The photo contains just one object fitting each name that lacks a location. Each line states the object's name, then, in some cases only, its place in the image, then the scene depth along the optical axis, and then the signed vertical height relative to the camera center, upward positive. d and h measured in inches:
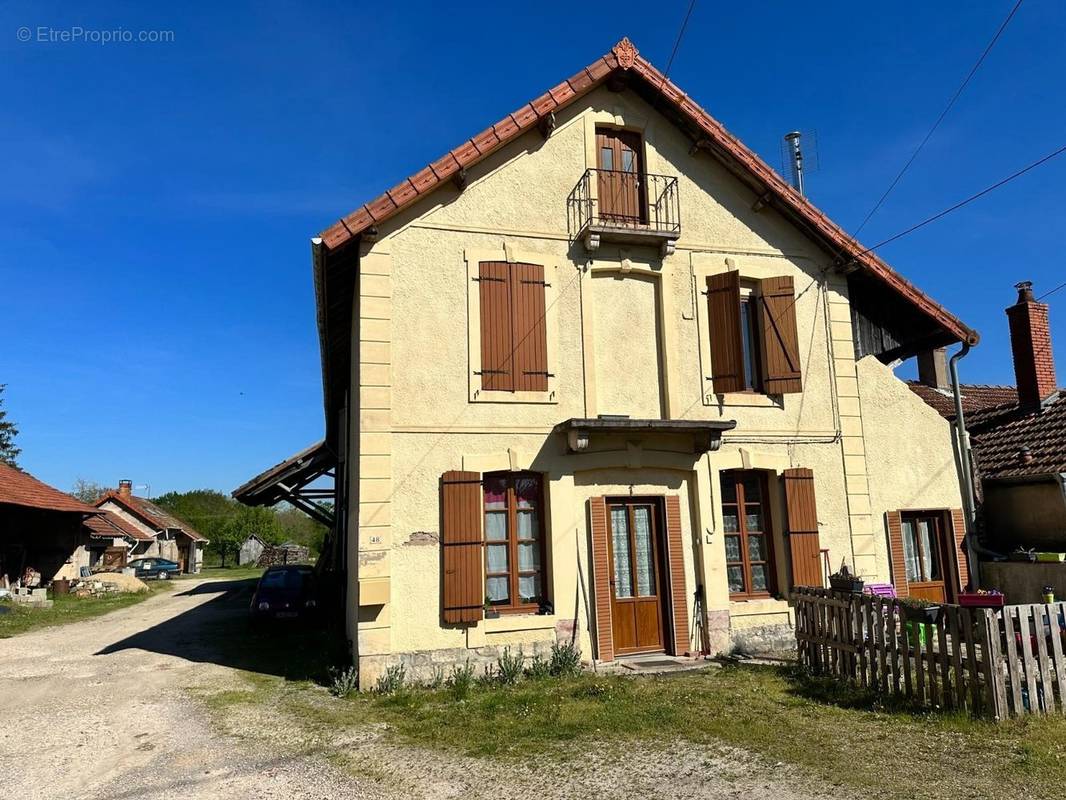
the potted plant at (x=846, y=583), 338.0 -24.5
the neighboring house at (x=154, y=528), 1601.9 +49.4
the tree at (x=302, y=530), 2107.8 +51.5
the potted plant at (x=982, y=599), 262.5 -26.2
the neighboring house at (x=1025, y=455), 413.4 +41.6
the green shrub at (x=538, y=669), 346.9 -61.3
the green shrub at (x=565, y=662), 350.9 -58.7
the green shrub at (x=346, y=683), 329.4 -62.3
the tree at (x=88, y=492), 2574.3 +207.9
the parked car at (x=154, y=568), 1437.0 -34.7
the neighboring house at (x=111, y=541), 1311.5 +19.8
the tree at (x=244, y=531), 1987.0 +45.3
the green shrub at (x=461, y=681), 322.7 -62.7
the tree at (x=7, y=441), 2154.3 +331.1
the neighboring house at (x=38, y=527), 844.0 +32.4
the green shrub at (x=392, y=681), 329.4 -61.4
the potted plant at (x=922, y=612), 284.7 -32.4
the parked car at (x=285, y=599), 549.6 -39.4
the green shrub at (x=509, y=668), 342.3 -59.4
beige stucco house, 357.7 +75.2
